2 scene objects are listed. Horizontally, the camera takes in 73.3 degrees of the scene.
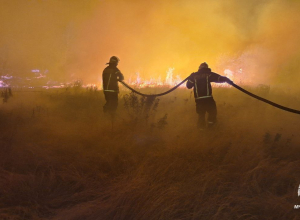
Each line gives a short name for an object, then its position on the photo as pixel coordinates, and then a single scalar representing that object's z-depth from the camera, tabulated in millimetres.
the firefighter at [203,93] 3931
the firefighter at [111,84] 4465
